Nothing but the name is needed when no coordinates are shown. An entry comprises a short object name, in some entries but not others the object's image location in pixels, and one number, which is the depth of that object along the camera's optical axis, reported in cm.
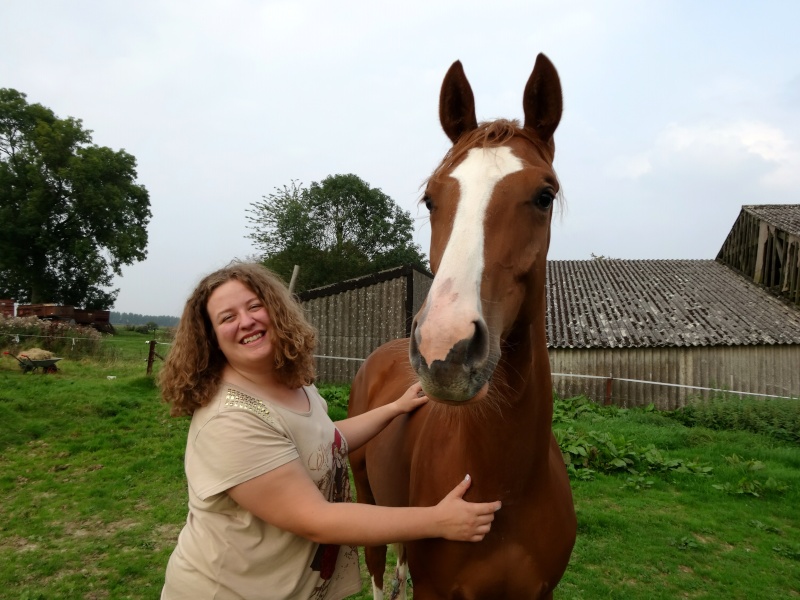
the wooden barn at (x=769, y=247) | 1753
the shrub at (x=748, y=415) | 916
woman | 144
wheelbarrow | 1075
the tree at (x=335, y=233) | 3086
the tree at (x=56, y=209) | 2925
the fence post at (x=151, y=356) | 1056
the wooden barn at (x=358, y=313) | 1274
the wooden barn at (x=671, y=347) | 1442
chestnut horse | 119
